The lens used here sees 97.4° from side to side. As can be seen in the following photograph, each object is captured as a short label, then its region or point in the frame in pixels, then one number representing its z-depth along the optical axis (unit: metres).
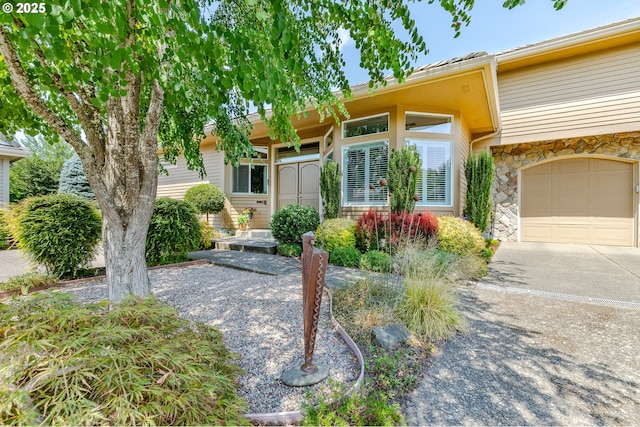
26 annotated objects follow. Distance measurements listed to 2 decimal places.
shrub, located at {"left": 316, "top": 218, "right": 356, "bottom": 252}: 5.80
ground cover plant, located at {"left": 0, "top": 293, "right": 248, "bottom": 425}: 0.97
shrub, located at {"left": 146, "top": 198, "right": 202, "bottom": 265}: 5.29
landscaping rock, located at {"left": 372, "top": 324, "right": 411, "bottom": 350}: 2.32
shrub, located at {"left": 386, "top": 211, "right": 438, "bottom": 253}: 5.46
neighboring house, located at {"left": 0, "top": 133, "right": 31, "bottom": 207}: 8.75
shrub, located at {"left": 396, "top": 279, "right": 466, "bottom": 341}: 2.55
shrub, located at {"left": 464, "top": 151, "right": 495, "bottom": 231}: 6.87
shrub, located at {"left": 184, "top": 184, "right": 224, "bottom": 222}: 8.83
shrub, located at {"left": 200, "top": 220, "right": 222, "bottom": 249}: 7.41
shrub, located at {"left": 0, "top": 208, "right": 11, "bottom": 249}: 7.62
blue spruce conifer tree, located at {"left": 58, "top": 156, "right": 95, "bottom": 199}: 11.66
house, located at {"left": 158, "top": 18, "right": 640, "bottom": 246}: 6.40
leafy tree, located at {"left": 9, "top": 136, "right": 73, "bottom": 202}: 12.91
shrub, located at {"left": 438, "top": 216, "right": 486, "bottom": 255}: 5.53
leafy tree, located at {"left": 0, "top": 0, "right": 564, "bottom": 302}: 1.68
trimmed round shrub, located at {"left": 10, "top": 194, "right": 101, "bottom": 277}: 4.04
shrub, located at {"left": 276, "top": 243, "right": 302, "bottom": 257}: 6.25
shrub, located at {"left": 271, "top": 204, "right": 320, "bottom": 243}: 6.37
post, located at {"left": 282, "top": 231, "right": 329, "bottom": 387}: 1.74
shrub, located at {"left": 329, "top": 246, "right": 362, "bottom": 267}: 5.16
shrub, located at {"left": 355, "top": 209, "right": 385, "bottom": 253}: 5.68
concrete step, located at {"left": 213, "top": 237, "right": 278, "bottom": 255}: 6.73
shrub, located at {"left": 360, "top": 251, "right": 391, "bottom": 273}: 4.36
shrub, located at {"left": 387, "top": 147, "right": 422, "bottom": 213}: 5.71
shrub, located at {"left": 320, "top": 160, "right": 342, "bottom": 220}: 6.86
